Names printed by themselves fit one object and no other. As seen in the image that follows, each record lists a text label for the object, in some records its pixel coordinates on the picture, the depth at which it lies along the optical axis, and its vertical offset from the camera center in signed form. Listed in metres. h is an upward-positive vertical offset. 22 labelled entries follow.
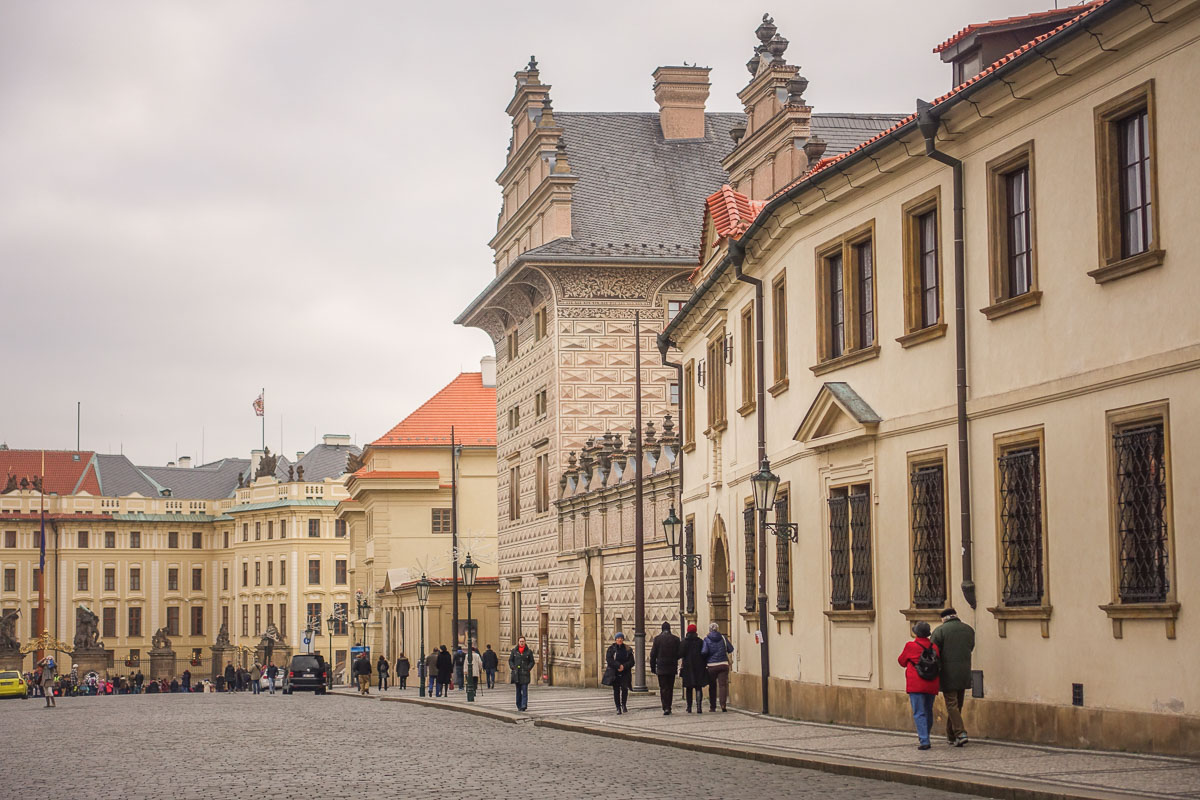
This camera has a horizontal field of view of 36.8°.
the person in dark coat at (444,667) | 47.78 -1.97
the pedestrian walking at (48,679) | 49.81 -2.25
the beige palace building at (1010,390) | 16.22 +2.13
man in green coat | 18.31 -0.80
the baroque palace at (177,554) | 115.94 +2.83
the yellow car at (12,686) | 69.56 -3.36
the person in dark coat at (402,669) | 59.75 -2.53
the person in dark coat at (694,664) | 28.11 -1.16
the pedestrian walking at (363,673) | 55.43 -2.42
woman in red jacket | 18.09 -0.97
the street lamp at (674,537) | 34.38 +1.00
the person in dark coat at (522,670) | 34.09 -1.47
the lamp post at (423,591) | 54.06 +0.06
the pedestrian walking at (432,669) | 50.31 -2.16
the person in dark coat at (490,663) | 54.16 -2.12
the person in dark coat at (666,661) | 28.53 -1.12
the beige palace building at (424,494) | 75.50 +4.23
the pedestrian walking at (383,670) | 61.97 -2.63
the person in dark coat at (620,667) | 29.73 -1.26
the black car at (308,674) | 63.62 -2.79
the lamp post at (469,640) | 42.44 -1.14
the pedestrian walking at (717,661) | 27.98 -1.12
